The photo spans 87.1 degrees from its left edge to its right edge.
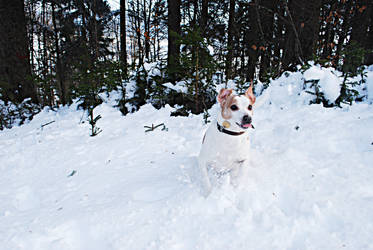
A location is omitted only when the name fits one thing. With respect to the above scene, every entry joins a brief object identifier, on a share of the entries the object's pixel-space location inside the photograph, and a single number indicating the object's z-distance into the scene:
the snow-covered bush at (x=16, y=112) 5.99
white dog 1.79
